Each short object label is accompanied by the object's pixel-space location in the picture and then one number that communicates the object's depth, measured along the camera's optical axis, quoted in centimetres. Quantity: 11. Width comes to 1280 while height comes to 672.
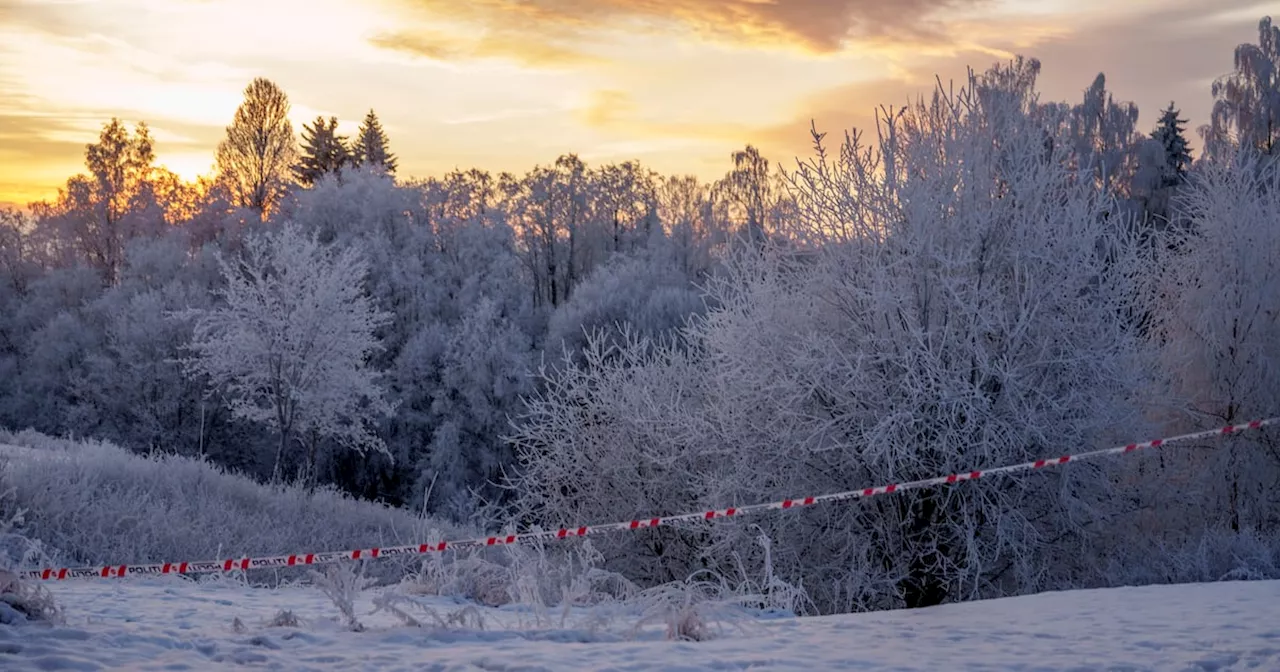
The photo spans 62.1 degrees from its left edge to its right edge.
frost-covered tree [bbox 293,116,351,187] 5728
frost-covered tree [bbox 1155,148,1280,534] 1741
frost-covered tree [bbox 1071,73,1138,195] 4353
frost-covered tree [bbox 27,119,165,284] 5097
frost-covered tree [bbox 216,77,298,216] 5119
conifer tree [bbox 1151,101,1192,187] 4409
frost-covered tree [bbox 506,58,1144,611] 1351
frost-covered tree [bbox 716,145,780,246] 6203
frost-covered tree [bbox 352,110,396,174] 6044
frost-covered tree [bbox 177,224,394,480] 3011
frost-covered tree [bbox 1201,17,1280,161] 3784
